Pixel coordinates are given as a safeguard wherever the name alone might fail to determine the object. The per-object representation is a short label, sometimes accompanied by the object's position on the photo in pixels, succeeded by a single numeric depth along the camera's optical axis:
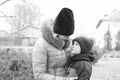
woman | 2.47
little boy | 2.55
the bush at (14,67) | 2.88
